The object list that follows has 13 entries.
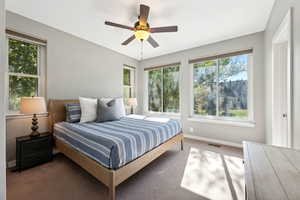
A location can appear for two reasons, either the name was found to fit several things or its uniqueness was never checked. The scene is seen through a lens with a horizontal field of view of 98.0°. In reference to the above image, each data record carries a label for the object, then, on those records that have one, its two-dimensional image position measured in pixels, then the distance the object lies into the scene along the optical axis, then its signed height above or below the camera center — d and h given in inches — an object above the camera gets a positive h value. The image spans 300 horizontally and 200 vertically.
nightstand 80.0 -32.7
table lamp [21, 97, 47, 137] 79.7 -4.3
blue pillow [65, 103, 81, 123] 102.2 -10.3
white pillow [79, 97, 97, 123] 103.9 -8.1
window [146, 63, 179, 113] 165.2 +15.1
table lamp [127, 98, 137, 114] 163.3 -2.6
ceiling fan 79.6 +45.1
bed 58.2 -23.7
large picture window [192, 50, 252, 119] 122.7 +14.2
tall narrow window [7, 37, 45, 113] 89.4 +21.5
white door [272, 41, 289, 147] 81.4 +4.3
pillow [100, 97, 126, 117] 117.6 -4.8
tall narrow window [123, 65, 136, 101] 179.5 +26.1
